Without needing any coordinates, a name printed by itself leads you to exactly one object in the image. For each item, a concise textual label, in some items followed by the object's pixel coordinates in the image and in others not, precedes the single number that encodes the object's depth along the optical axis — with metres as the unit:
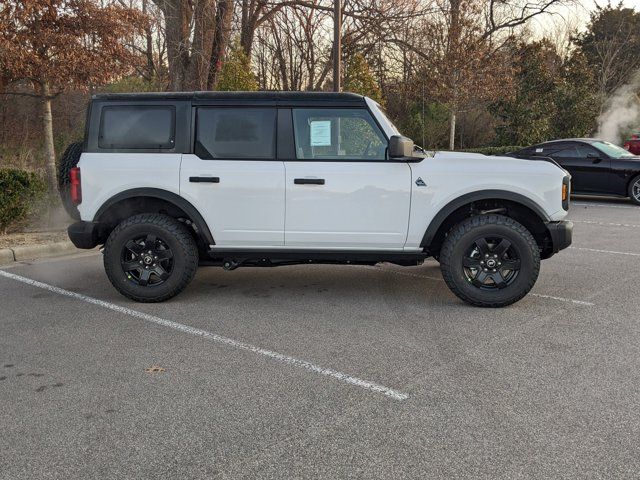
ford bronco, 5.18
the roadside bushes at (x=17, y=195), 8.09
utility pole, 13.00
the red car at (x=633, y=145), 21.44
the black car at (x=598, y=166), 12.55
